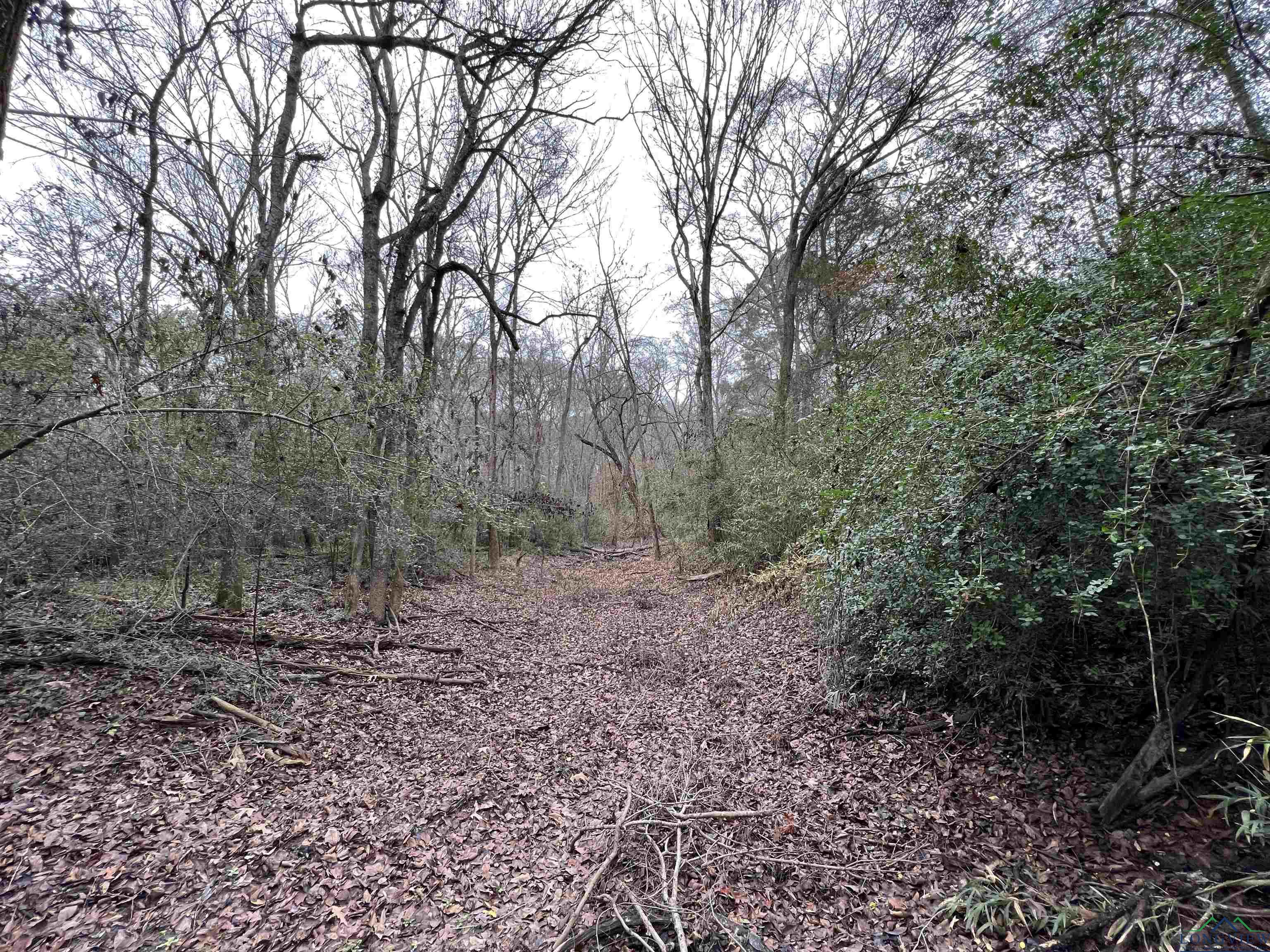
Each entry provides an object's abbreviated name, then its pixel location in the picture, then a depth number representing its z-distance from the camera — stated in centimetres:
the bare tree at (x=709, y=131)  923
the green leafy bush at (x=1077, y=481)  168
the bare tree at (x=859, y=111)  812
